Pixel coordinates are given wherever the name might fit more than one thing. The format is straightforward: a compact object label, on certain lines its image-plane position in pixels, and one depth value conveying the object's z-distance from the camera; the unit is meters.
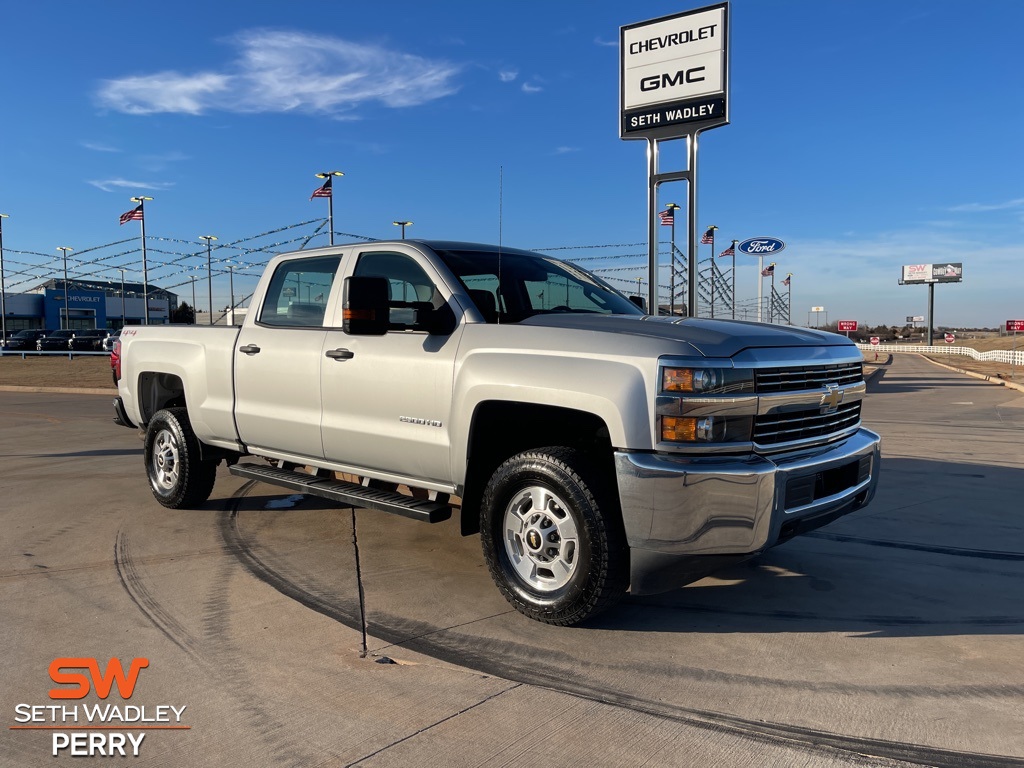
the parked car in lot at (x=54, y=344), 50.22
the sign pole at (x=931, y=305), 105.54
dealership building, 86.19
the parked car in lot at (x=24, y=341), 51.56
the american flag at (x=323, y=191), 30.52
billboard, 116.31
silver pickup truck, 3.65
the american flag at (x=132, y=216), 44.26
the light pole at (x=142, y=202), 46.00
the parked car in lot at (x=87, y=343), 51.19
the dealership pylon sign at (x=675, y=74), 11.95
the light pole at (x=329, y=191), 30.52
